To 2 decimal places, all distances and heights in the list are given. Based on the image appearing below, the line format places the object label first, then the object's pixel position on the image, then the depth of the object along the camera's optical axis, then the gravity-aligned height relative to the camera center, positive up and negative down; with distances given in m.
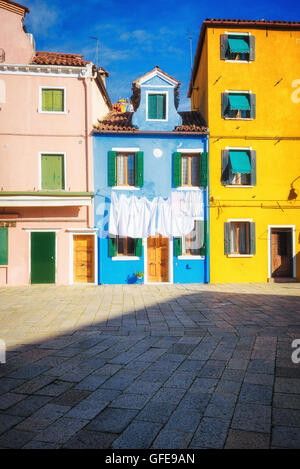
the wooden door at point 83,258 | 13.86 -0.85
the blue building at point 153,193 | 13.73 +2.07
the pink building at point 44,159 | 13.44 +3.56
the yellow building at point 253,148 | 14.18 +4.21
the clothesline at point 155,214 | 13.64 +1.10
